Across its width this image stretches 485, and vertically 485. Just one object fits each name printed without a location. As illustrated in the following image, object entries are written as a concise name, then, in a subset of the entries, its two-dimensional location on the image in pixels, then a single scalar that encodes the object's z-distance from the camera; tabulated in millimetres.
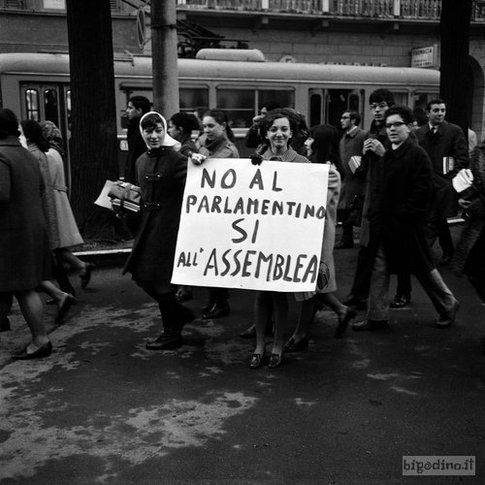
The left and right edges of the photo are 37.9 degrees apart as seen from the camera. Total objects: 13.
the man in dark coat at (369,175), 5727
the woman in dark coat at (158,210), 5207
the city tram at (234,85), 12930
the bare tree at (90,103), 9172
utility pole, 9820
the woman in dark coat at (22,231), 5027
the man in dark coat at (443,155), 7668
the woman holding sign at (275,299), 4957
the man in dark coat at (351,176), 8234
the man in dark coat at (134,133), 8461
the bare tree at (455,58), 11148
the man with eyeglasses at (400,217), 5461
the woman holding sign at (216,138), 5859
